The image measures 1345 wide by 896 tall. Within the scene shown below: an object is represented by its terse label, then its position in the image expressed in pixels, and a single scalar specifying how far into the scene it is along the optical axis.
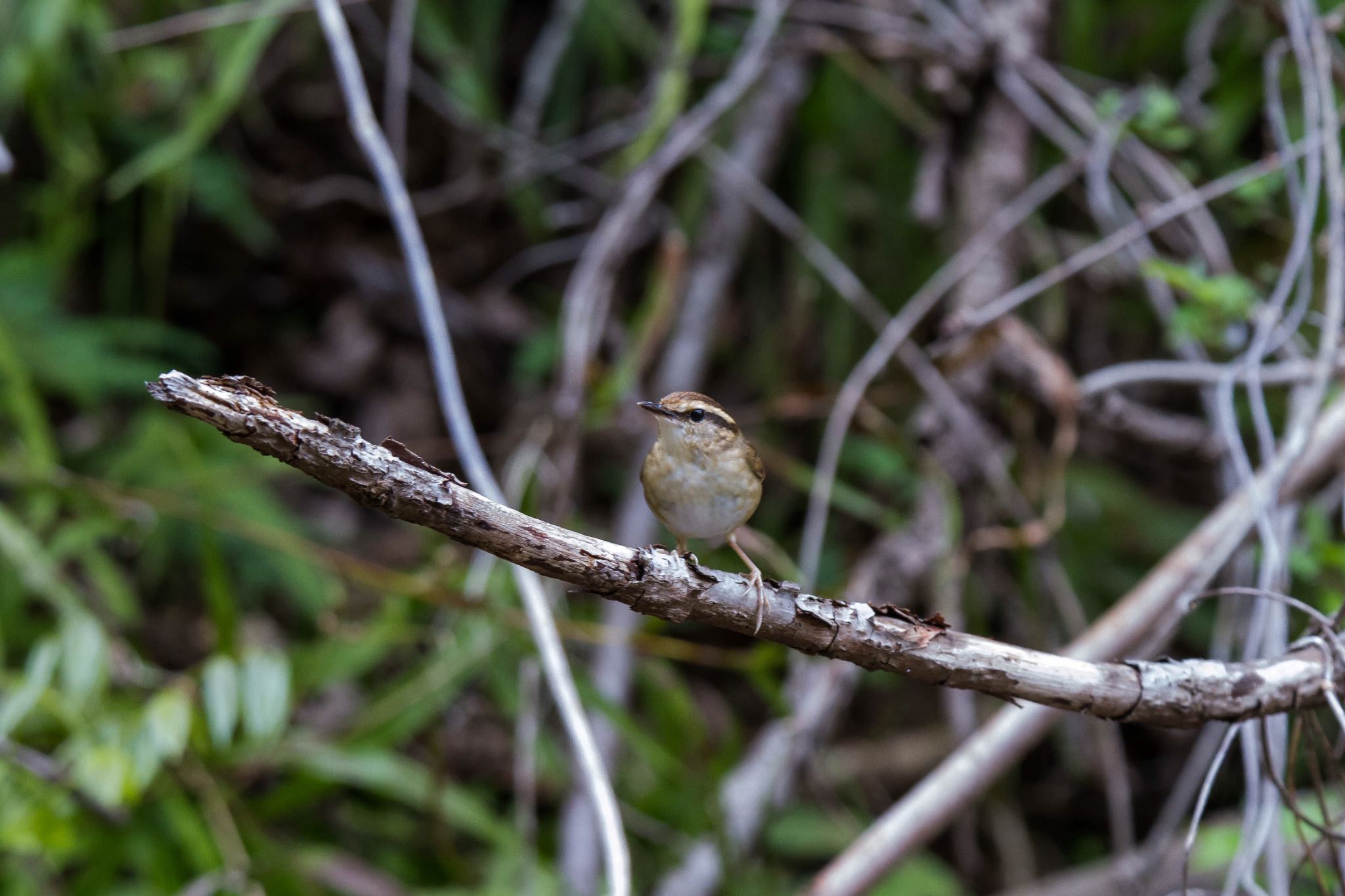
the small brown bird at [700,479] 4.24
